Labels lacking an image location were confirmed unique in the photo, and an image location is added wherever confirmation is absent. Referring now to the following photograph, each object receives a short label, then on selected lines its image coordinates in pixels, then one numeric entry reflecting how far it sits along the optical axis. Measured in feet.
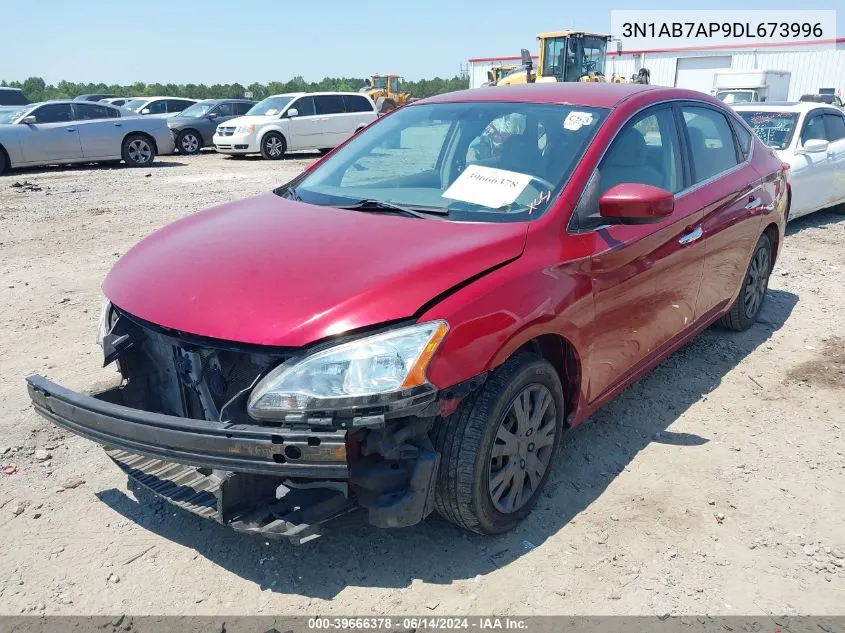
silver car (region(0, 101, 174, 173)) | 45.93
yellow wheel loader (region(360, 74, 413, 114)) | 92.55
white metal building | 108.47
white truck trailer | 79.87
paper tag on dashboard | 9.91
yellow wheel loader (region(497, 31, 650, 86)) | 72.54
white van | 55.57
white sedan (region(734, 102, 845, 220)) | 25.44
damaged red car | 7.51
